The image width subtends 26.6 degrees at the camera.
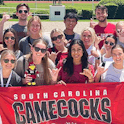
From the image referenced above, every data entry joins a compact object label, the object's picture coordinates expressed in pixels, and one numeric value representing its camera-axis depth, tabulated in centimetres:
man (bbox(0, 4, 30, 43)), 707
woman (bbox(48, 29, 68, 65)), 566
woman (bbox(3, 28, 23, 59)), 567
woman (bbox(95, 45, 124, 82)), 489
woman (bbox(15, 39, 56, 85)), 485
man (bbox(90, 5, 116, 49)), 724
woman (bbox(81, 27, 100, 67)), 576
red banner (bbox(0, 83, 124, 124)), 484
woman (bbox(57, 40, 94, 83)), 495
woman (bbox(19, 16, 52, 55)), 606
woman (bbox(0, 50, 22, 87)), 470
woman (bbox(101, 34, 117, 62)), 566
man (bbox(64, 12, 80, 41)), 686
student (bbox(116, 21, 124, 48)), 616
